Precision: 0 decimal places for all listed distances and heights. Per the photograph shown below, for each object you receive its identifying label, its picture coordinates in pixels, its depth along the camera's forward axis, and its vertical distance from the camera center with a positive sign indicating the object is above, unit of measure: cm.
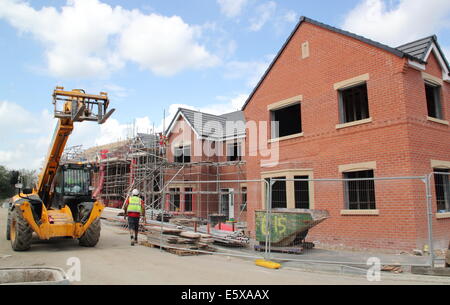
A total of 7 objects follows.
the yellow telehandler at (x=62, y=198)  1006 +0
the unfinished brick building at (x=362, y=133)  1111 +222
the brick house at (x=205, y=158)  2319 +270
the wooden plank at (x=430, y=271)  743 -160
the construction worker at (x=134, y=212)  1196 -49
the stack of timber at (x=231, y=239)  1163 -139
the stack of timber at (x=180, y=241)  1073 -137
